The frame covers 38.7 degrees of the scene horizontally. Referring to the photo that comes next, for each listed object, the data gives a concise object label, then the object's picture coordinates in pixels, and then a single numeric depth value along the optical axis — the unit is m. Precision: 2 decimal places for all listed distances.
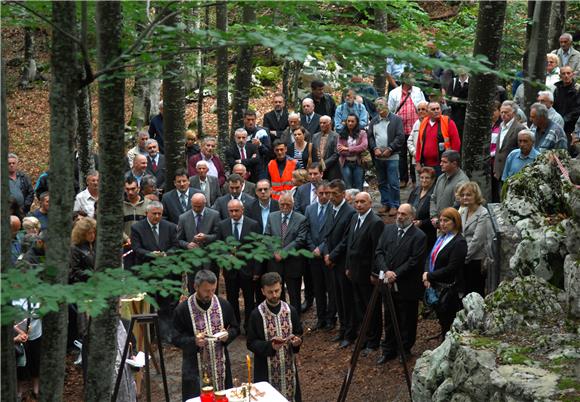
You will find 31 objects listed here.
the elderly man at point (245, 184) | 13.34
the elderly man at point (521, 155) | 11.21
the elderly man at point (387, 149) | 14.53
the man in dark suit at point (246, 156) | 14.70
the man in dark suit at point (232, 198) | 12.53
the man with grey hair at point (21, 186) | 13.73
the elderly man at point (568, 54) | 15.86
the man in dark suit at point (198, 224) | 11.91
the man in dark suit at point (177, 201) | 12.69
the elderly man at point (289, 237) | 11.78
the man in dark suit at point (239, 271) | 11.80
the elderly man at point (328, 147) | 14.42
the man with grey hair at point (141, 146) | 14.64
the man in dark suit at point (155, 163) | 14.29
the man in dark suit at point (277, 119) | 15.91
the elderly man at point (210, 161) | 14.00
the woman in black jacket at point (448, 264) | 9.84
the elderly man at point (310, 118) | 15.57
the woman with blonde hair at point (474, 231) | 10.10
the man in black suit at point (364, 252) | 10.99
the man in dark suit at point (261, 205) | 12.44
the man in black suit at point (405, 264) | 10.35
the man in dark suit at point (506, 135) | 12.16
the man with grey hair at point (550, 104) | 12.24
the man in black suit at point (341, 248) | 11.46
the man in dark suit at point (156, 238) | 11.63
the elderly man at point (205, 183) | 13.40
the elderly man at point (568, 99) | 13.64
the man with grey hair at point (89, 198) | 12.77
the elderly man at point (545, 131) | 11.62
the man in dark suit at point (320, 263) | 11.77
